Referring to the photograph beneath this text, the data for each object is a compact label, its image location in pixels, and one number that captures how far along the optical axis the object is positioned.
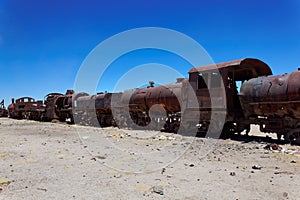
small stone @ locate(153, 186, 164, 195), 4.72
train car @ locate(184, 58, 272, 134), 12.43
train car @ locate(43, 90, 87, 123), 26.94
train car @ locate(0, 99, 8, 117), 43.67
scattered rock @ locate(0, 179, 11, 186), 5.15
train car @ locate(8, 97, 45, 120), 31.86
